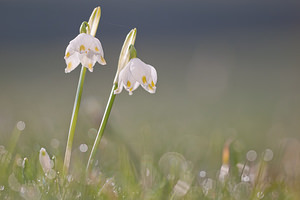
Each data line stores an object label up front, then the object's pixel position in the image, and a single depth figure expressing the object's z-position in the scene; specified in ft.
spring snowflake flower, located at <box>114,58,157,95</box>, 4.25
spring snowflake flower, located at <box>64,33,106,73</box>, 4.26
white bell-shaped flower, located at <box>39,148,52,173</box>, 4.22
